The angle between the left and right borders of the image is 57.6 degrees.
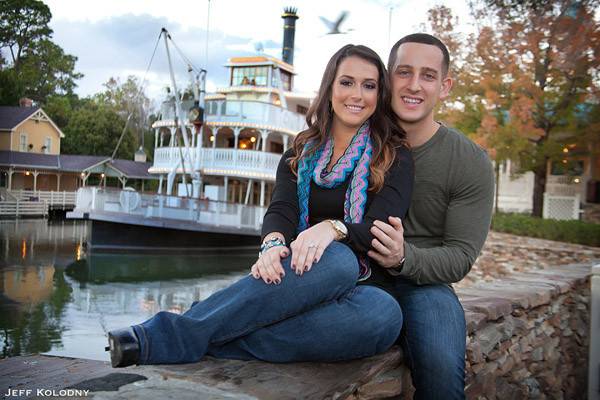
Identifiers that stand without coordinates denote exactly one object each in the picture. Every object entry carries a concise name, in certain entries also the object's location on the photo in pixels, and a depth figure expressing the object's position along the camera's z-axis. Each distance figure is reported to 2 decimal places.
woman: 1.52
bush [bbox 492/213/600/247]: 11.63
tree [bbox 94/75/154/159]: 27.98
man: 1.68
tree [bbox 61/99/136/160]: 22.94
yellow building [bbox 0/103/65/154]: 18.23
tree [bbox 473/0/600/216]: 10.72
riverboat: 14.79
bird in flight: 12.50
